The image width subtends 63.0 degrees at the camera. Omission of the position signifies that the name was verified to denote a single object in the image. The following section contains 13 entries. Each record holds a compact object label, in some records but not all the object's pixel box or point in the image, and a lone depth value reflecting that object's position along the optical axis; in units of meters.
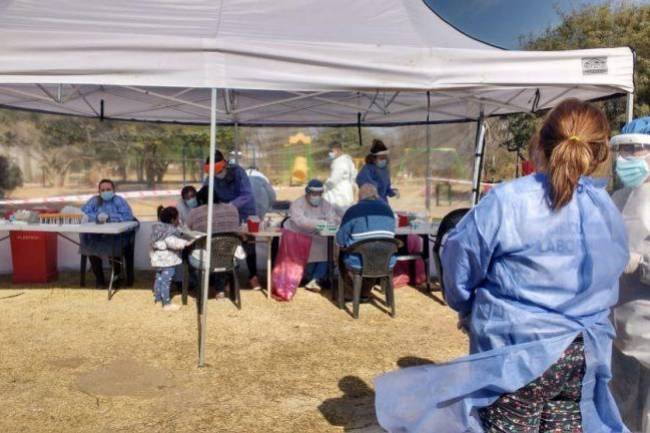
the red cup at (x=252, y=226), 5.45
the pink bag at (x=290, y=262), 5.51
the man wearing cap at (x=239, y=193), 6.07
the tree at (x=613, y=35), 13.84
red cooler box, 5.86
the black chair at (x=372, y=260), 4.83
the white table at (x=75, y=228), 5.12
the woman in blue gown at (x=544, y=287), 1.44
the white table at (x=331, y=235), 5.35
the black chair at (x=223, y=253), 4.88
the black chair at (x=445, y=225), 5.13
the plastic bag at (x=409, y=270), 6.16
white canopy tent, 3.15
